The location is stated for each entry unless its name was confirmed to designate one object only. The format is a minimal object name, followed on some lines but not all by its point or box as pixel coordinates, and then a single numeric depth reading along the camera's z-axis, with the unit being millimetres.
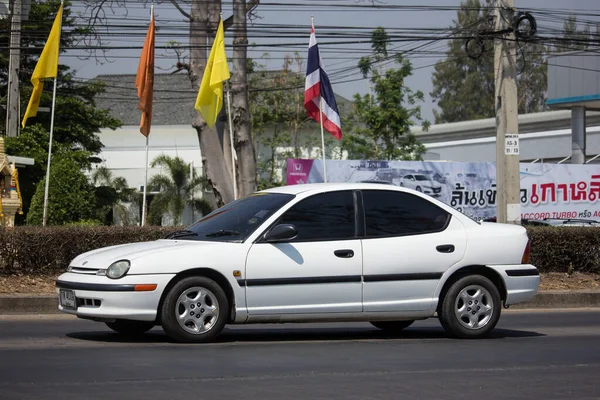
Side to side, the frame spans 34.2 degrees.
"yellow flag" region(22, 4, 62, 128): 21219
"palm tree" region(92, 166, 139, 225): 39781
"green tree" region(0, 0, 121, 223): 31844
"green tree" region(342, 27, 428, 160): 43500
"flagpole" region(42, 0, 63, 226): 21073
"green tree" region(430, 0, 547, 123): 78750
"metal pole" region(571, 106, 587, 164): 35188
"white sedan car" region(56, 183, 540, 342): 8789
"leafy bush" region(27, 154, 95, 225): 26531
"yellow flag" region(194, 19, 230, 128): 19938
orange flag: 20391
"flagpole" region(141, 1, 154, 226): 18772
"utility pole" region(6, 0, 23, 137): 27328
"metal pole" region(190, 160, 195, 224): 43247
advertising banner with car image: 23875
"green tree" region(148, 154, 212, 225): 41938
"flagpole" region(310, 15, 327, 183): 19994
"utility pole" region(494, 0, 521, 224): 18047
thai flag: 19922
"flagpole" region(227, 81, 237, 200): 22462
